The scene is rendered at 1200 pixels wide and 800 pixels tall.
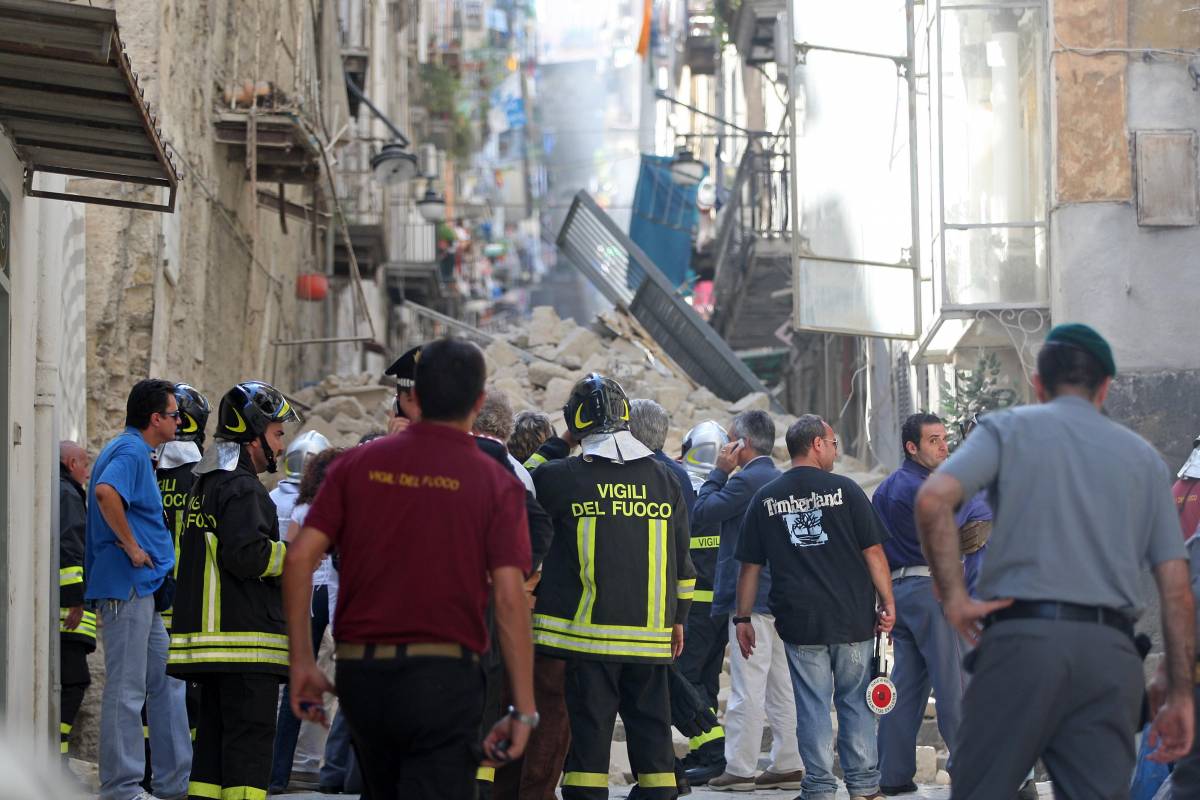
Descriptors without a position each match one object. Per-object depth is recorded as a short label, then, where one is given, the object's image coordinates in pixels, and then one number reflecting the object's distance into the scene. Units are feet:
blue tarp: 192.75
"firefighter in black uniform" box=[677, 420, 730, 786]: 61.83
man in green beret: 31.40
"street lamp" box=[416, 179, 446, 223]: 178.34
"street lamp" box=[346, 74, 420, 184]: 140.56
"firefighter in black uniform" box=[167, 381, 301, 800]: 45.52
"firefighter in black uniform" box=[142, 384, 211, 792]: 55.83
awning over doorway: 41.22
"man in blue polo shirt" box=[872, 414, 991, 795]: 57.11
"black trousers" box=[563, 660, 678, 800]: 46.29
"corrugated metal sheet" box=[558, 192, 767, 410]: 152.05
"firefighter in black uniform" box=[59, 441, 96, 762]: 60.08
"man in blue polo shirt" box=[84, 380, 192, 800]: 52.70
